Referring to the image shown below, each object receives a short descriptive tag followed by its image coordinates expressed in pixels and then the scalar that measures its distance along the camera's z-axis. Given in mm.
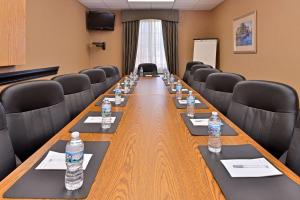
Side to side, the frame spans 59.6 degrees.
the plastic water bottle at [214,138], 1248
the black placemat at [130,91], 3244
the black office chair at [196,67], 5041
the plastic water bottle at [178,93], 2714
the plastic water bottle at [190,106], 1958
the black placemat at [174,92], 3193
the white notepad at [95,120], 1749
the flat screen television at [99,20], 7000
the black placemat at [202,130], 1513
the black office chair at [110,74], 4603
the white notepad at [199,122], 1689
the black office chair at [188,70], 5689
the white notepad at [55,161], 1055
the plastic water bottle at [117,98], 2410
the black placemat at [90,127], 1562
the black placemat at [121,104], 2377
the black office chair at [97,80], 3510
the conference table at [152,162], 892
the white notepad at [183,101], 2449
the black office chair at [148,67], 6632
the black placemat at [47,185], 853
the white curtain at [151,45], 7363
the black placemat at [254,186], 853
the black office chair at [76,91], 2371
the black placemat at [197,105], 2230
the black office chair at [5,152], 1211
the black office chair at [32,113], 1579
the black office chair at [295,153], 1229
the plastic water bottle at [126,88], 3213
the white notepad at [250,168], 1006
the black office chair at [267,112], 1617
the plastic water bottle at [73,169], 894
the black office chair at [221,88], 2506
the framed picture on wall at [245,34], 4767
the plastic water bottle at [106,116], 1638
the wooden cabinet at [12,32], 3127
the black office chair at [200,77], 3593
